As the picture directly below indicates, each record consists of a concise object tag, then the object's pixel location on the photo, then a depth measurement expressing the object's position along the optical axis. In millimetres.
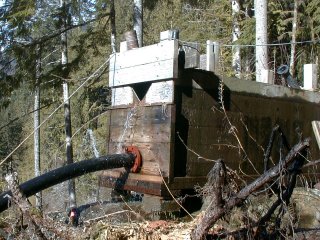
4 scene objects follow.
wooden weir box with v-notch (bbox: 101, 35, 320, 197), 6387
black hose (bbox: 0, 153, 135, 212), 5278
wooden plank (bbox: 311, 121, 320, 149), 6201
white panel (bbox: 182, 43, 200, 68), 6371
